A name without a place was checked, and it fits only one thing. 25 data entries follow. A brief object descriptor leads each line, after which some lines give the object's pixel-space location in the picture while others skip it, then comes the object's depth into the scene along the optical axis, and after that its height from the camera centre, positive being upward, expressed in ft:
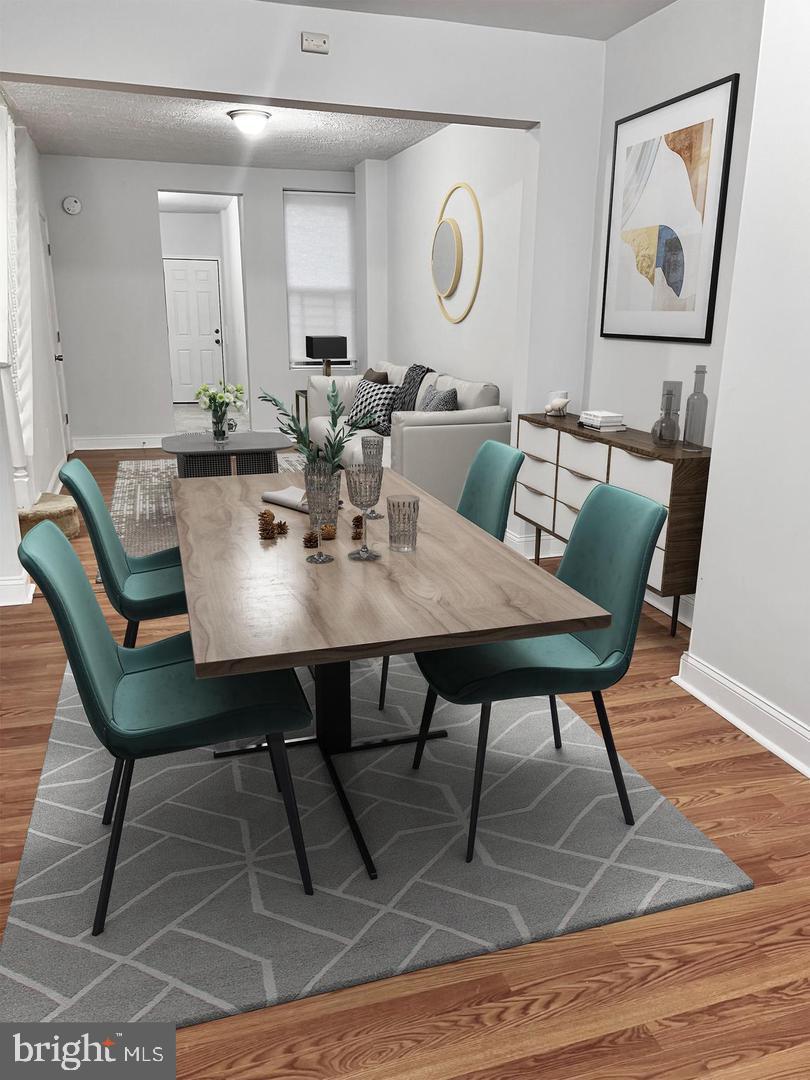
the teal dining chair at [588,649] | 6.68 -2.90
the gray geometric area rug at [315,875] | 5.61 -4.47
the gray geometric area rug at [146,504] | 16.19 -4.38
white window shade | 27.55 +1.69
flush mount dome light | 17.85 +4.28
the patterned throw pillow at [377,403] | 20.71 -2.25
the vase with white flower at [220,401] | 17.12 -1.81
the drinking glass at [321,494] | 7.34 -1.61
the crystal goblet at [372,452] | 8.16 -1.37
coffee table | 16.93 -2.93
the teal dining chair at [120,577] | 8.14 -2.83
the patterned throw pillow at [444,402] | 17.65 -1.83
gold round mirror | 19.57 +1.48
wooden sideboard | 10.61 -2.31
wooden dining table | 5.28 -2.06
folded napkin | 8.59 -1.94
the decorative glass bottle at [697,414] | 11.30 -1.29
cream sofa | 15.74 -2.41
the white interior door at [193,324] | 35.32 -0.40
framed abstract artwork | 10.92 +1.50
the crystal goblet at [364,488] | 7.07 -1.50
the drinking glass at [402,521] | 6.99 -1.75
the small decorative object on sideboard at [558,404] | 14.15 -1.47
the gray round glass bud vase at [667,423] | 11.50 -1.45
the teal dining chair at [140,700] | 5.55 -2.92
